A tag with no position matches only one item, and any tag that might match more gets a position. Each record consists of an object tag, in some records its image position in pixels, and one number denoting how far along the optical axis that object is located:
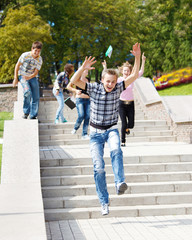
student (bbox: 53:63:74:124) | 12.04
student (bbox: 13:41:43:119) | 9.62
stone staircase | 7.16
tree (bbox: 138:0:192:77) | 41.47
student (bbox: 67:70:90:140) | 11.18
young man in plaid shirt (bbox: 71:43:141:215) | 6.08
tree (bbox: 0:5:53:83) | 27.53
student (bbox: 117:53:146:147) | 10.30
